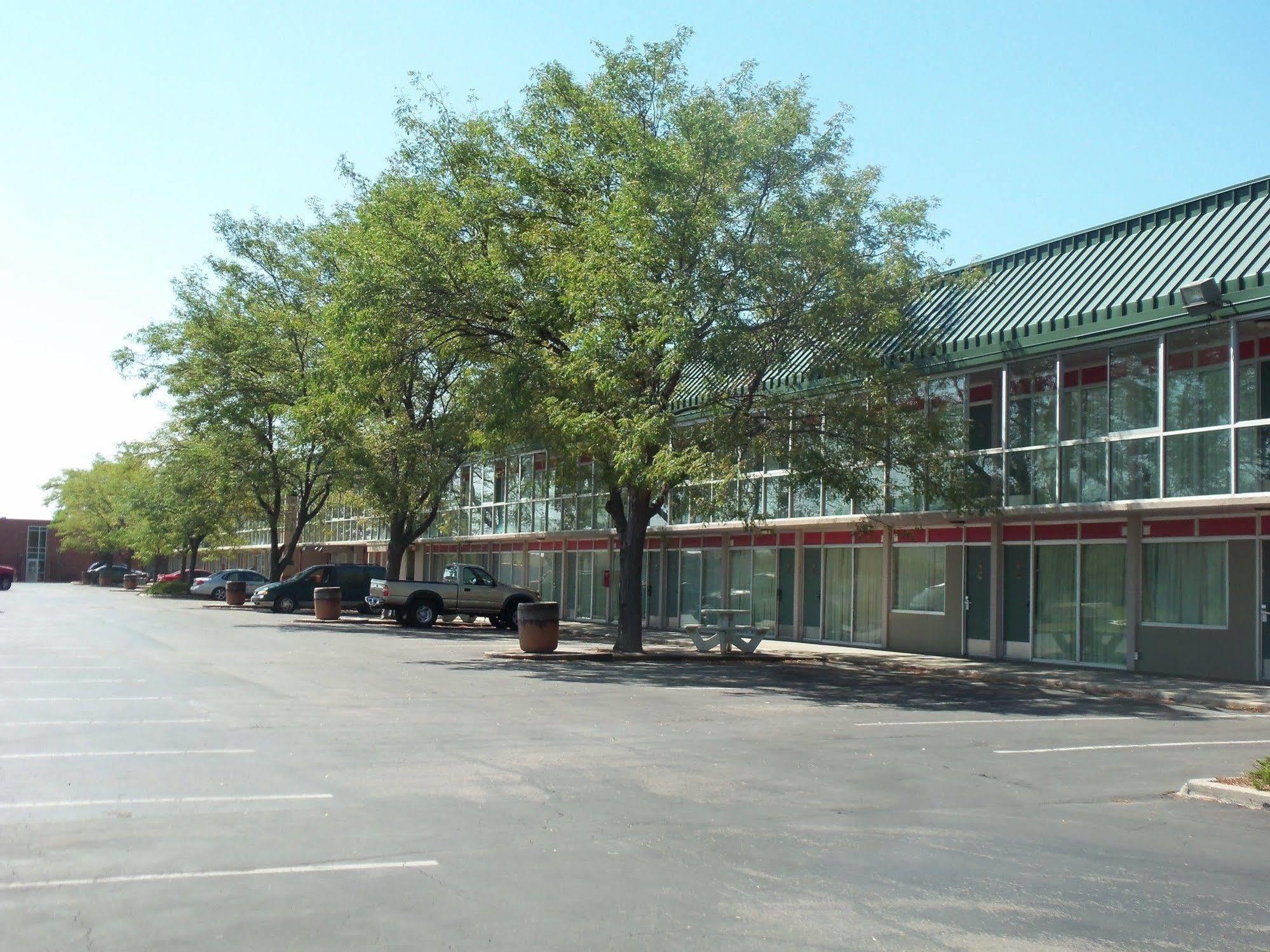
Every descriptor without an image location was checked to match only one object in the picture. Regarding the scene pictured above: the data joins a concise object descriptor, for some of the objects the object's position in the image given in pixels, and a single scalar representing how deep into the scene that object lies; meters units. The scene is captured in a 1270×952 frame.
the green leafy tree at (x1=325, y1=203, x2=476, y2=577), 23.47
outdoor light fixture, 18.86
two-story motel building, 20.00
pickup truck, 36.31
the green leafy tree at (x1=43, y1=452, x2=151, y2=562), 77.75
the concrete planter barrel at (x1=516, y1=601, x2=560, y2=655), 25.06
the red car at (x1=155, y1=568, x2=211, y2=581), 72.03
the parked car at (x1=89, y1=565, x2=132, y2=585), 91.50
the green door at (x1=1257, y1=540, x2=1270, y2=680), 20.19
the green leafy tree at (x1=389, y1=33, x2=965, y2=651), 21.48
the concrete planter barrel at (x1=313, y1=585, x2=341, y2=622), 38.94
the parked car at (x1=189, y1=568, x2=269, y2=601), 55.94
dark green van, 43.66
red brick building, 120.94
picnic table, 26.09
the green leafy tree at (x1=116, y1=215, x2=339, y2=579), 40.78
